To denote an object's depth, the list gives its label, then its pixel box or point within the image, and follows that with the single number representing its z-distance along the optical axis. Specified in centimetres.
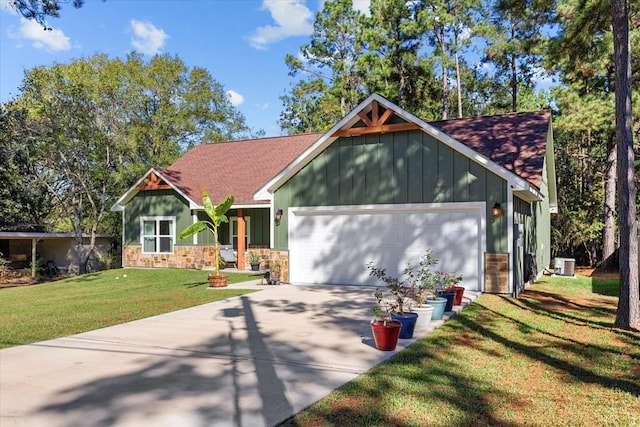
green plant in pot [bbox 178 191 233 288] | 1527
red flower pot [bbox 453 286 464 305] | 1002
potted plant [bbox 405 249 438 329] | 808
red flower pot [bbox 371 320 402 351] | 659
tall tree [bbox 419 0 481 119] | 2906
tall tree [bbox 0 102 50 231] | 2594
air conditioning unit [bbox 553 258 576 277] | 1777
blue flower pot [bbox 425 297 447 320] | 858
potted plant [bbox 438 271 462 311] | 939
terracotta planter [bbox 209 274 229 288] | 1390
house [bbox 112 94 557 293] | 1219
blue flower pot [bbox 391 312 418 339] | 727
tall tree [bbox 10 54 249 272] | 2222
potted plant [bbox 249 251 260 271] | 1847
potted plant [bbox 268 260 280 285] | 1446
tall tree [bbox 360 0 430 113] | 3059
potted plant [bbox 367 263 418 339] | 730
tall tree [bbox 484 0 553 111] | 2767
